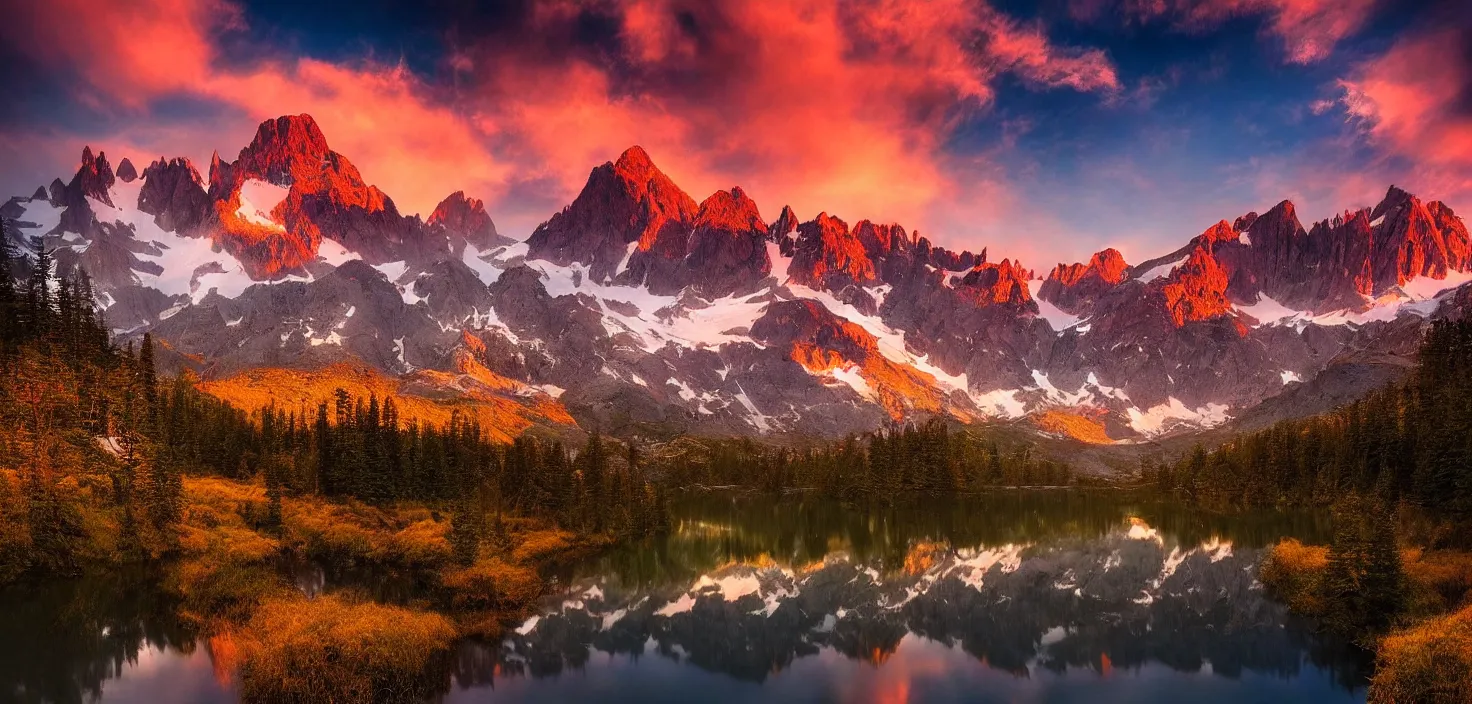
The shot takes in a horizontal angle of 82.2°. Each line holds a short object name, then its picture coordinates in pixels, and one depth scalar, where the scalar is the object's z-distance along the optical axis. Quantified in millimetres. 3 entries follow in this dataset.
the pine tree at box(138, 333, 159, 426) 92812
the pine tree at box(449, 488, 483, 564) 67000
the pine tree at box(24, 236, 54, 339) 84750
